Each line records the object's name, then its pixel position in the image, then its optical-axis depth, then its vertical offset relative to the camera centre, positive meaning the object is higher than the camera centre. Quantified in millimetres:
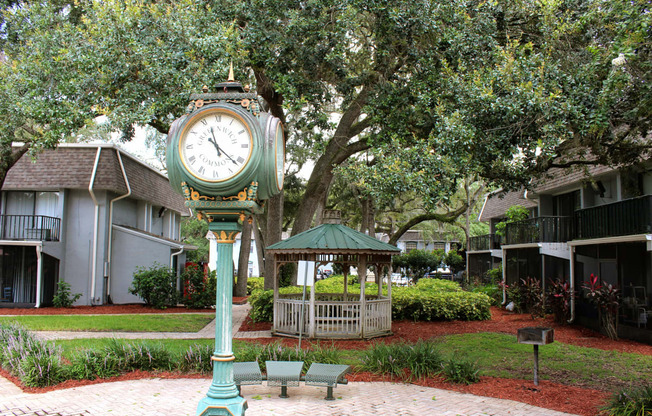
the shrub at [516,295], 21359 -1479
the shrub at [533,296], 18297 -1307
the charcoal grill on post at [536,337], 8844 -1309
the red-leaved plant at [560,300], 16875 -1315
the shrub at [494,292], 25062 -1604
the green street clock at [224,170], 5477 +904
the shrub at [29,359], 8829 -1835
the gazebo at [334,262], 14477 -230
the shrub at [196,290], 22531 -1448
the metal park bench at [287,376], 8156 -1840
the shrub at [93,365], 9273 -1975
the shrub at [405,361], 9742 -1928
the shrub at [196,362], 9898 -1983
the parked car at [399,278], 40062 -1558
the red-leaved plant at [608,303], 14570 -1196
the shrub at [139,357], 9820 -1897
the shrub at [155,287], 21906 -1288
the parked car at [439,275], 40091 -1262
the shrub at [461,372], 9359 -2026
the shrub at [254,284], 31334 -1651
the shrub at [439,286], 23077 -1250
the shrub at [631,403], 6878 -1906
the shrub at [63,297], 20891 -1653
